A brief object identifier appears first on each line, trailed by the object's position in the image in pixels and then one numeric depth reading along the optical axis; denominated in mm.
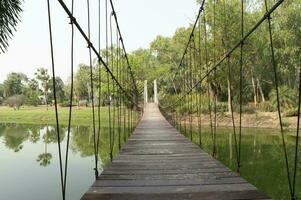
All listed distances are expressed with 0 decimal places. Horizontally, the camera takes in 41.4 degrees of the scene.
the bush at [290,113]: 18384
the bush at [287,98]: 18922
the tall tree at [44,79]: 46219
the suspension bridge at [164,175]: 2221
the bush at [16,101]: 48406
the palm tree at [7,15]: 2912
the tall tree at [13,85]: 58938
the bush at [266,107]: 20333
